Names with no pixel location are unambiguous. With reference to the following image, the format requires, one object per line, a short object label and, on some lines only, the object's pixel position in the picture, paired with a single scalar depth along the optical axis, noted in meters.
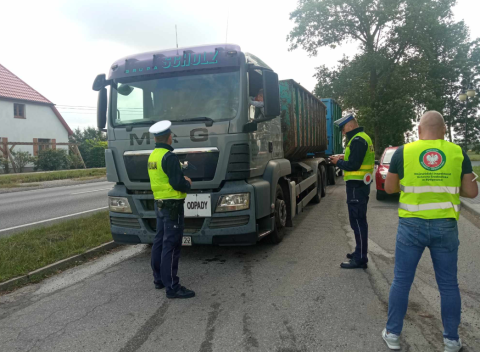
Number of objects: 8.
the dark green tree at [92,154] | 29.73
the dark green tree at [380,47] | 28.48
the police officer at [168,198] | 4.02
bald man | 2.81
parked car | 10.52
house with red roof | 27.67
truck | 4.91
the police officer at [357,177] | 4.77
